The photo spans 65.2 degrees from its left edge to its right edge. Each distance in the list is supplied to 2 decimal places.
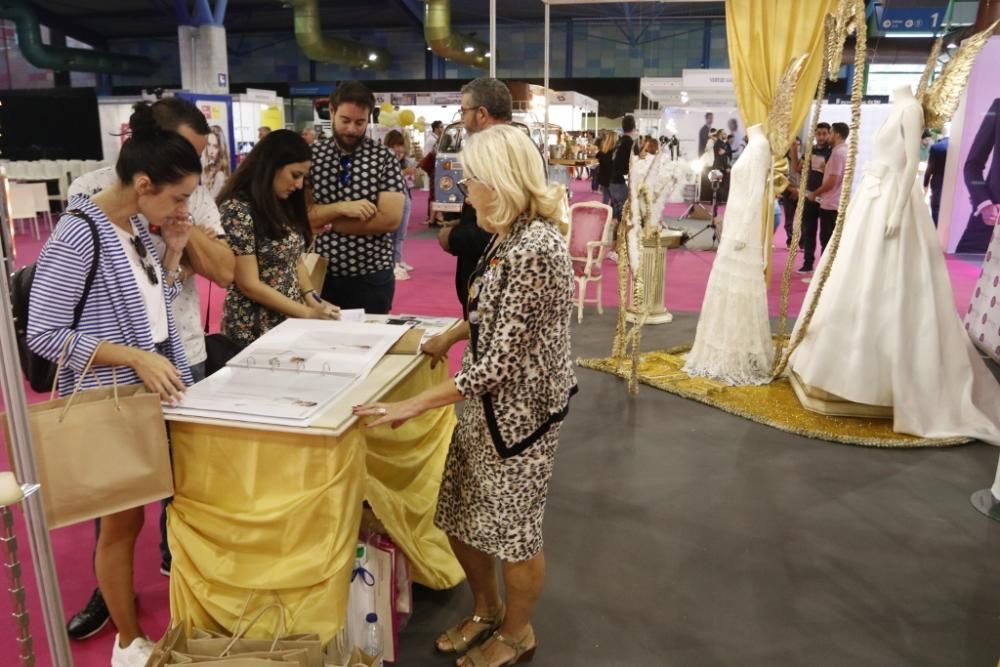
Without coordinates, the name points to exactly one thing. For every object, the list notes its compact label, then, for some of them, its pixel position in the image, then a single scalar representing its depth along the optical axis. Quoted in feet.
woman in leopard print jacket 5.64
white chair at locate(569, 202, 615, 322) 20.59
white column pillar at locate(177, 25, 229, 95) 50.90
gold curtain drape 15.69
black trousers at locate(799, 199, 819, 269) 27.63
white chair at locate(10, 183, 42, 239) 32.32
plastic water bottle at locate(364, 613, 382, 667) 6.61
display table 5.55
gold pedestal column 19.51
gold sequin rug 12.64
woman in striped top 5.42
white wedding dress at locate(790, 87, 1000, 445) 12.77
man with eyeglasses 8.85
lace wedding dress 14.97
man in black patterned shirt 9.04
